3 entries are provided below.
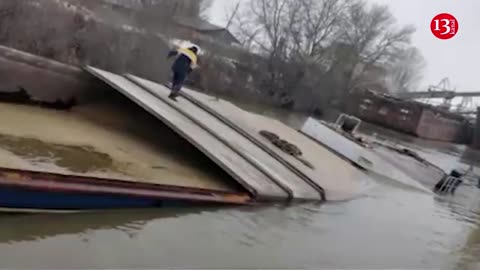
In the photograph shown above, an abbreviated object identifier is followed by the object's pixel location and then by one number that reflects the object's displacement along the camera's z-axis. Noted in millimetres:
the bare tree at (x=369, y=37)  38094
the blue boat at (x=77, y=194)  4219
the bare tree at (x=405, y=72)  45153
